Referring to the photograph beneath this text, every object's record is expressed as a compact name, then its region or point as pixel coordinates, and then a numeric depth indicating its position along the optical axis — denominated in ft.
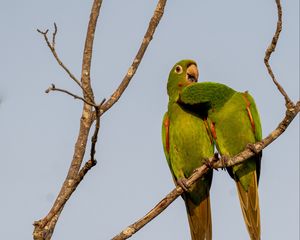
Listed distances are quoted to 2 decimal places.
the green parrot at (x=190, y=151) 44.86
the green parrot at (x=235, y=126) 43.75
